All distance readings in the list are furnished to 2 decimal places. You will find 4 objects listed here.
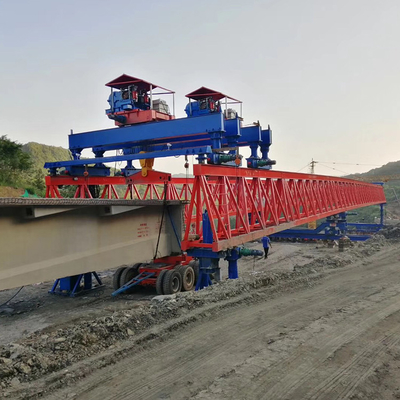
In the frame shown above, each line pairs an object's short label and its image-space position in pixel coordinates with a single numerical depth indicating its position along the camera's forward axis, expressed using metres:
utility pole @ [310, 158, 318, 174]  73.48
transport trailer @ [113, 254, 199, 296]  12.01
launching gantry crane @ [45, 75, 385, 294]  11.40
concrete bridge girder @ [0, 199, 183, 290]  7.04
